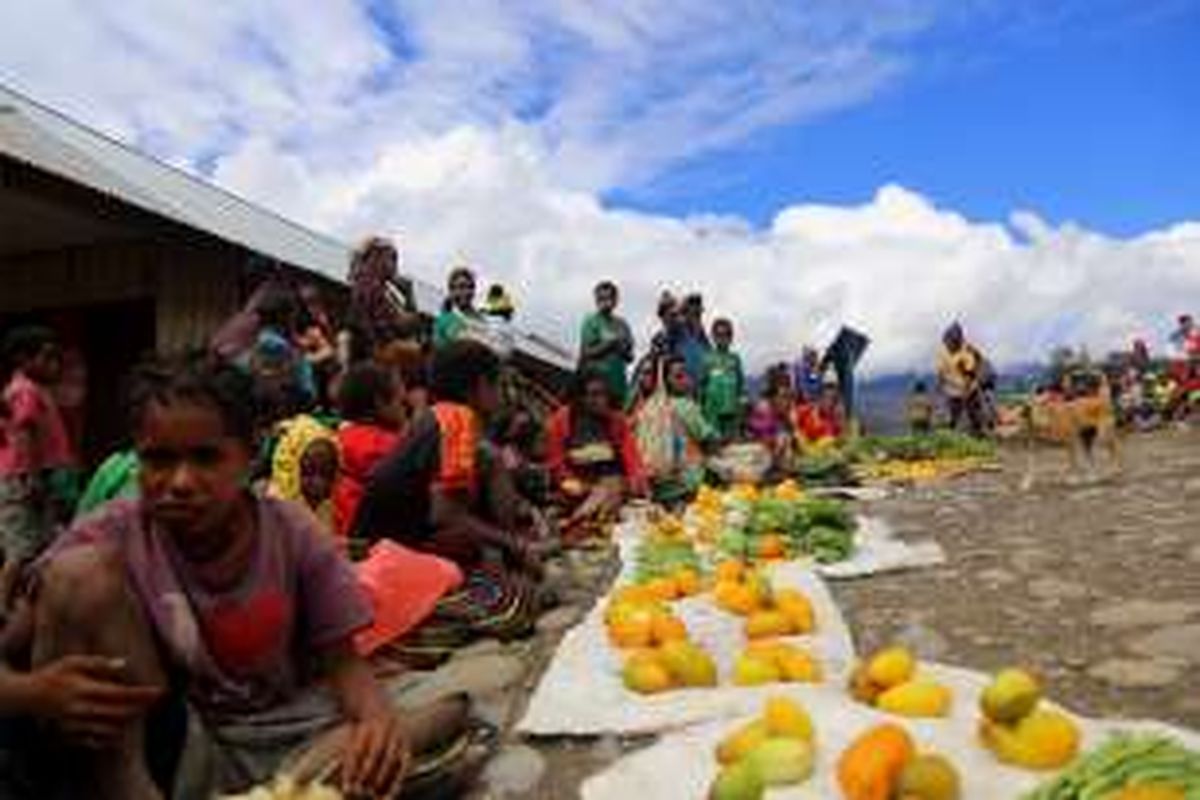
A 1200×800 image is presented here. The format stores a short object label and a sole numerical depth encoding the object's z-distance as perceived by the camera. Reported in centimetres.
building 1141
